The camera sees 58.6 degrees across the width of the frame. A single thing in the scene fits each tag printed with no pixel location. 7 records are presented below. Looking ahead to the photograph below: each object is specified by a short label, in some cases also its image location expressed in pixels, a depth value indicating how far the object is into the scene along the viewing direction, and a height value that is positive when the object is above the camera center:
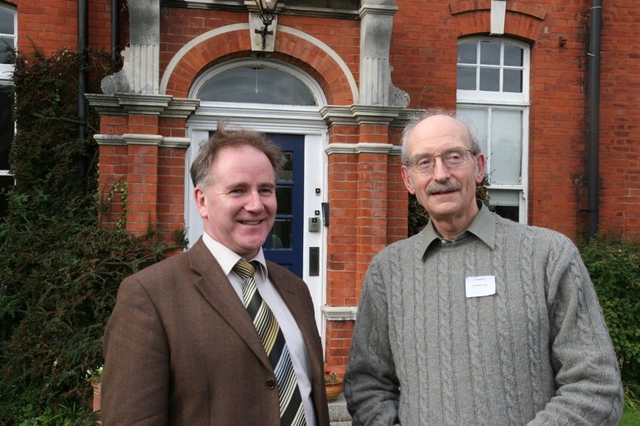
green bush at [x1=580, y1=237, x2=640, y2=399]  5.61 -0.94
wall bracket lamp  5.14 +1.65
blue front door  5.60 -0.07
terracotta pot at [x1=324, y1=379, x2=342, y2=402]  4.79 -1.59
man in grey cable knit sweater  1.81 -0.40
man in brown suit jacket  1.62 -0.39
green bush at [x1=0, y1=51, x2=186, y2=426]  4.52 -0.47
